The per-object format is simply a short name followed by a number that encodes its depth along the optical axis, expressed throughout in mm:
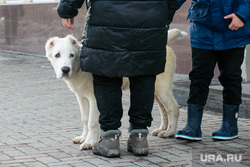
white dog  7084
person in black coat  6345
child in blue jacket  7371
